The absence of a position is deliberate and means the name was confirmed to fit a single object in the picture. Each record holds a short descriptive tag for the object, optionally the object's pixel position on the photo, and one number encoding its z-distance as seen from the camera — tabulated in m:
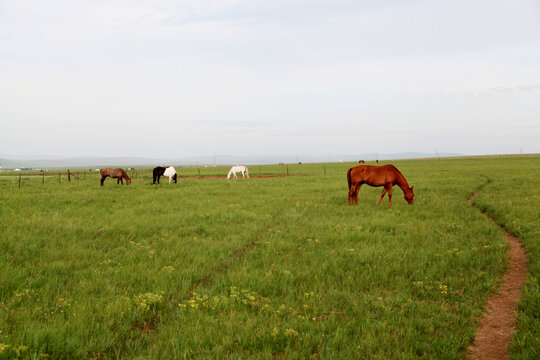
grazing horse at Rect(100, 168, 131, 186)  27.84
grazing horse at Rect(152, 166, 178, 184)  30.60
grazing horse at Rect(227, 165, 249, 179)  38.91
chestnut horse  16.36
